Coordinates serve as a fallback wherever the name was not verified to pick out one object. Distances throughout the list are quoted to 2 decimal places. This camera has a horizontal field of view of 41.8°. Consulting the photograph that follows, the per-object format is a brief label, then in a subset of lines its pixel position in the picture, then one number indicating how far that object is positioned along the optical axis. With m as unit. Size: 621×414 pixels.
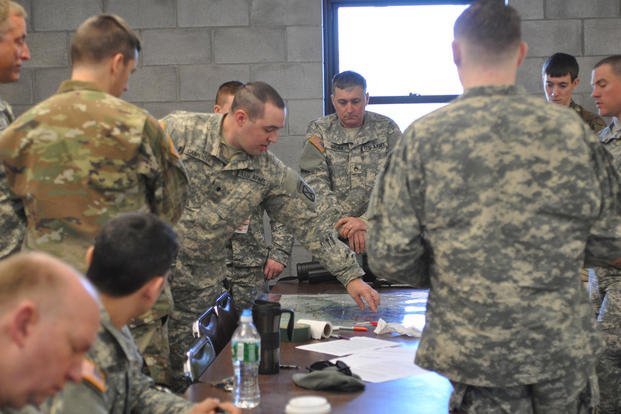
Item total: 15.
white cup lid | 1.75
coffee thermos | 2.25
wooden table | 1.93
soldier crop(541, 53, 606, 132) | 4.53
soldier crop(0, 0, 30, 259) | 2.48
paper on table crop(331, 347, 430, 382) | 2.22
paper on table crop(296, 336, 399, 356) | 2.52
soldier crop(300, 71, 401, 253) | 4.50
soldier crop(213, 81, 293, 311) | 3.98
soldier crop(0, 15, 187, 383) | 2.23
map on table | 3.02
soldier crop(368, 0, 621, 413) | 1.81
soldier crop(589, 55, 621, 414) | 3.34
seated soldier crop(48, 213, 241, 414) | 1.67
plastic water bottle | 1.97
